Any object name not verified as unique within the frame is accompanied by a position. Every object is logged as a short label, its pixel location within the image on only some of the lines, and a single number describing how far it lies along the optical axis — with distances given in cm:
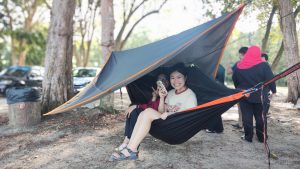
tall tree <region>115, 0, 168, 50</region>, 1709
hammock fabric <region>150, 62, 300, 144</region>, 342
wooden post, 614
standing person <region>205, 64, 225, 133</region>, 476
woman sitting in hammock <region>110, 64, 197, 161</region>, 355
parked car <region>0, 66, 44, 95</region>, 1227
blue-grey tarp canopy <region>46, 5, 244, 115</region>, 356
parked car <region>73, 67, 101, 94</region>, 1104
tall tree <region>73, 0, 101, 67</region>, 1961
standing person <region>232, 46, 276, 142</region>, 457
